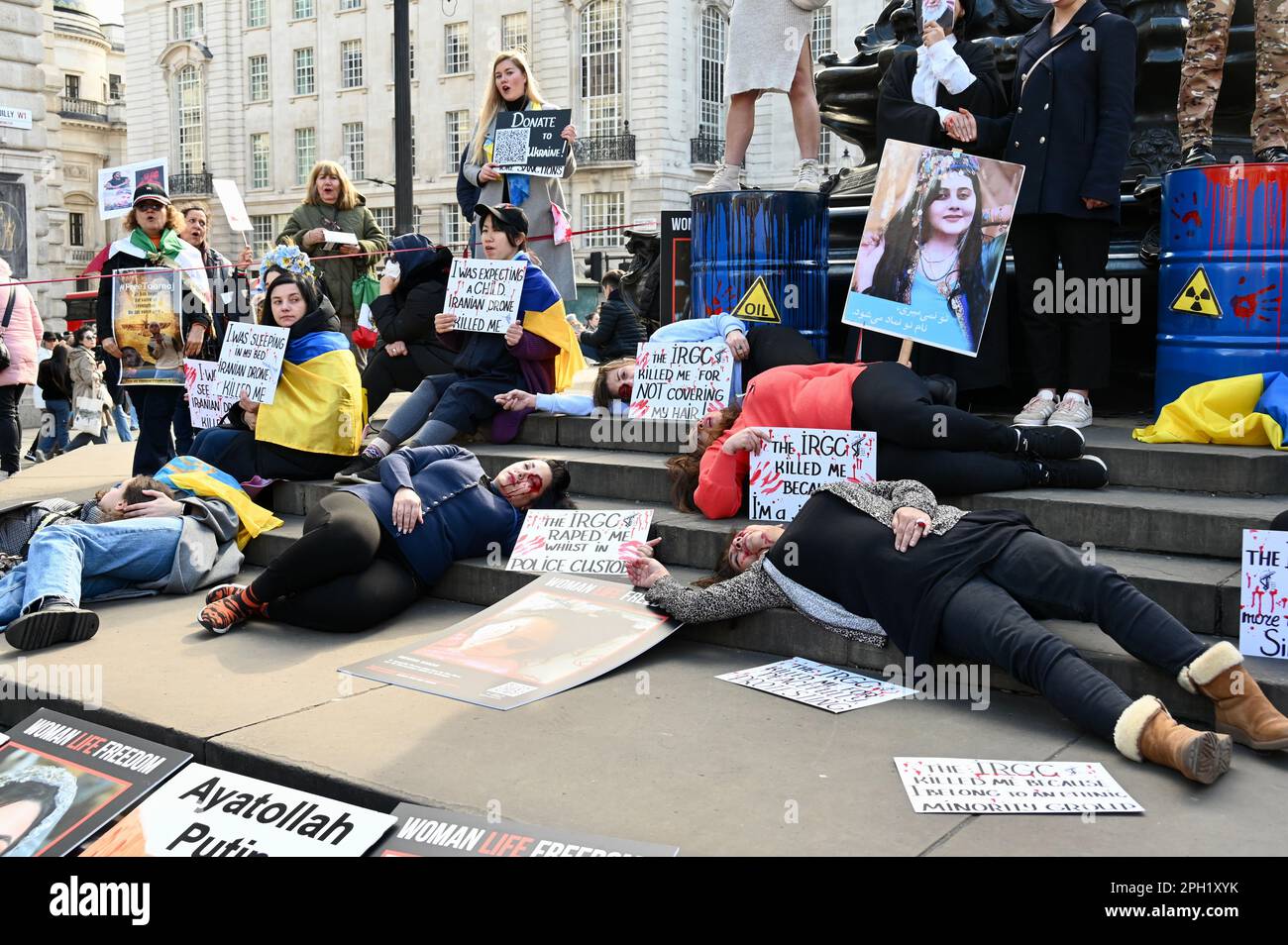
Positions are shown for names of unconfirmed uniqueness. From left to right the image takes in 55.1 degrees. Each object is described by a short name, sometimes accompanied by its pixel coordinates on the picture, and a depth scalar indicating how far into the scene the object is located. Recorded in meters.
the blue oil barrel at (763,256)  7.11
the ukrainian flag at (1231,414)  5.37
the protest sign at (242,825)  3.29
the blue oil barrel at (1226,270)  5.74
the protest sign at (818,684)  4.32
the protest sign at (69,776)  3.54
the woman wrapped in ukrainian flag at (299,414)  7.19
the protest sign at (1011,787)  3.39
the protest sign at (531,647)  4.52
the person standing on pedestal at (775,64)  7.37
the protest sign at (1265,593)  4.07
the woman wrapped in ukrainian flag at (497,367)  7.20
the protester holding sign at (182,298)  8.09
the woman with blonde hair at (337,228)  9.03
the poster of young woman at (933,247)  6.00
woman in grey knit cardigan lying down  3.74
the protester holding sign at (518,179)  8.28
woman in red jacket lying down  5.23
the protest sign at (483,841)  3.13
